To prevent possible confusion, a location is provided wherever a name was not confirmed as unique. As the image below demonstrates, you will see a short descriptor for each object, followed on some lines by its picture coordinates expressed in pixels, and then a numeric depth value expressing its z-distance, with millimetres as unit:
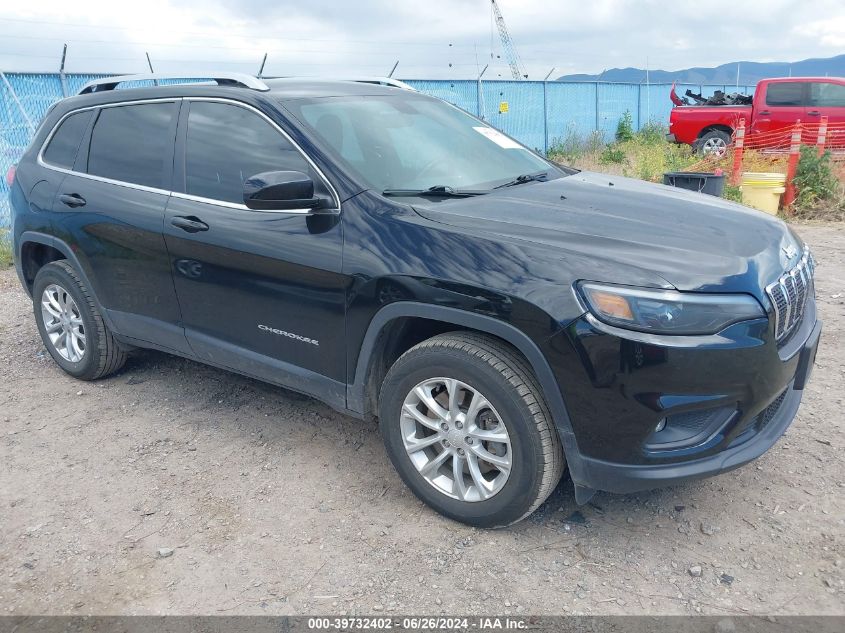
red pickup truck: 13070
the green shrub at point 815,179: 9523
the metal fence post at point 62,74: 10625
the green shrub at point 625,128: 22219
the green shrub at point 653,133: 20734
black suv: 2422
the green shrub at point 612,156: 16547
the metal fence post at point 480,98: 16531
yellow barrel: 9180
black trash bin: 7348
